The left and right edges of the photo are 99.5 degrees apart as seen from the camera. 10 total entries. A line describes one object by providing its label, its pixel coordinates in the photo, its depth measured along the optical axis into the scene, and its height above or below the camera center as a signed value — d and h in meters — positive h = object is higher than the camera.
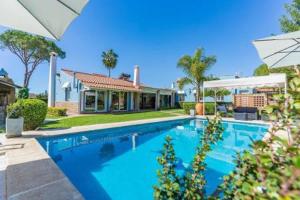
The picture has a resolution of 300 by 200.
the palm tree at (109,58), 30.80 +10.56
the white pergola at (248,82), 11.04 +2.06
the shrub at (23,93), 10.17 +0.61
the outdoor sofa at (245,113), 13.65 -1.09
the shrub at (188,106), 17.44 -0.50
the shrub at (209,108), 17.18 -0.72
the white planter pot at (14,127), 6.56 -1.38
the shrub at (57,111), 14.36 -1.15
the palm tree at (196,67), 19.57 +5.60
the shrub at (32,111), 7.72 -0.67
